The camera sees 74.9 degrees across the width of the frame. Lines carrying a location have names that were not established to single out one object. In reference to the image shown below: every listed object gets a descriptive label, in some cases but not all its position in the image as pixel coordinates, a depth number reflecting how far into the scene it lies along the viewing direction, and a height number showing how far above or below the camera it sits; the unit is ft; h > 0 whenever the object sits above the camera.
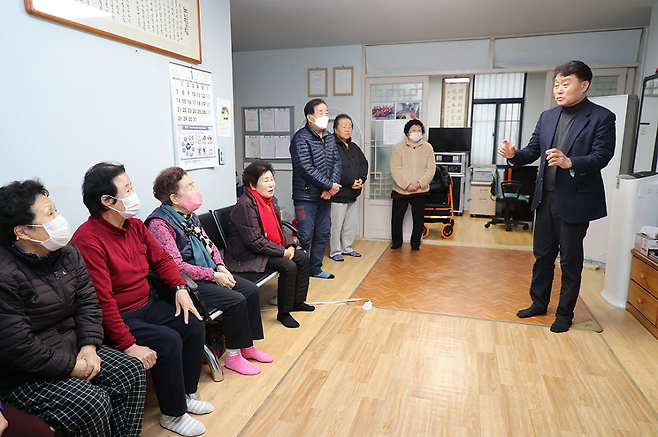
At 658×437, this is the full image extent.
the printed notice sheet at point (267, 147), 20.22 -0.21
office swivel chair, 22.09 -2.81
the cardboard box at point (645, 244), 10.41 -2.41
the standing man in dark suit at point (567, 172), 9.21 -0.61
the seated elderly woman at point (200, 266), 7.99 -2.39
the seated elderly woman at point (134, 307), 6.20 -2.55
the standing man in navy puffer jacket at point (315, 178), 13.26 -1.11
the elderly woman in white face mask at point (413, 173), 17.58 -1.21
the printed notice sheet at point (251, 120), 20.27 +1.04
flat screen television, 26.17 +0.29
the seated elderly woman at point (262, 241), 9.85 -2.29
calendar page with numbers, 9.96 +0.59
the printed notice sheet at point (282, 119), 19.85 +1.08
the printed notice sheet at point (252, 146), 20.45 -0.17
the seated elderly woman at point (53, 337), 4.86 -2.36
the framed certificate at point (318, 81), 19.22 +2.74
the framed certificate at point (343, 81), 18.98 +2.72
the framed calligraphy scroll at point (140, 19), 7.05 +2.29
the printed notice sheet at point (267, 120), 20.06 +1.04
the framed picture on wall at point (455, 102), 29.32 +2.86
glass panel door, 18.72 +0.67
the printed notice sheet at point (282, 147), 20.01 -0.21
